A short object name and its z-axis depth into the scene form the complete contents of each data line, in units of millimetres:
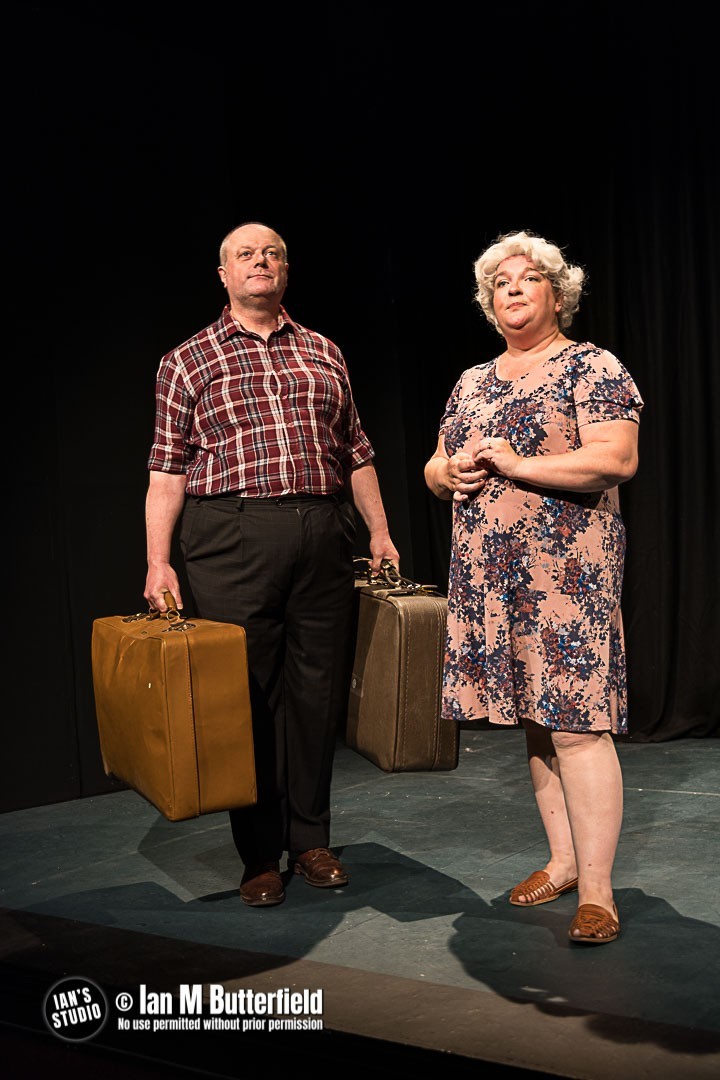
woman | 2498
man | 2898
